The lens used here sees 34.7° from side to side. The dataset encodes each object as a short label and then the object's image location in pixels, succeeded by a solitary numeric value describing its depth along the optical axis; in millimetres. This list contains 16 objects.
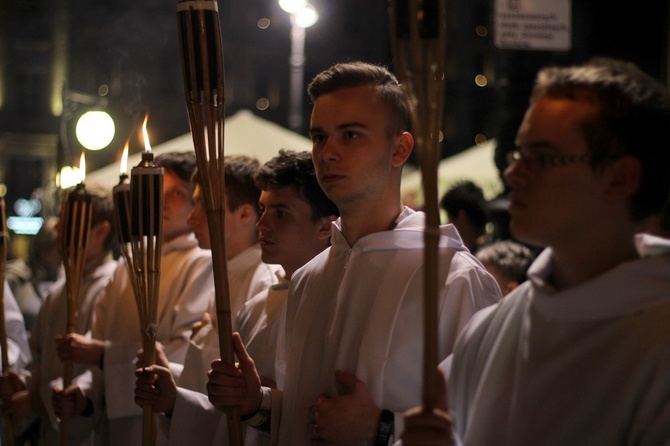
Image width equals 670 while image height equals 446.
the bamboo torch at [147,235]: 4051
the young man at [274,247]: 4246
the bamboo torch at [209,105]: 3314
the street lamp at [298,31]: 12789
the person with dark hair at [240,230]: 5254
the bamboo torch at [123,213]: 4180
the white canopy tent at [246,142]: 8766
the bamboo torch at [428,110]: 2199
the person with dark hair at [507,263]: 5910
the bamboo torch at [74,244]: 4984
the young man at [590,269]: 2383
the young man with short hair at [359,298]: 3344
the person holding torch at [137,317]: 5551
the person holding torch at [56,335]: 6273
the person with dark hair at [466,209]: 8070
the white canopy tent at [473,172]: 11570
